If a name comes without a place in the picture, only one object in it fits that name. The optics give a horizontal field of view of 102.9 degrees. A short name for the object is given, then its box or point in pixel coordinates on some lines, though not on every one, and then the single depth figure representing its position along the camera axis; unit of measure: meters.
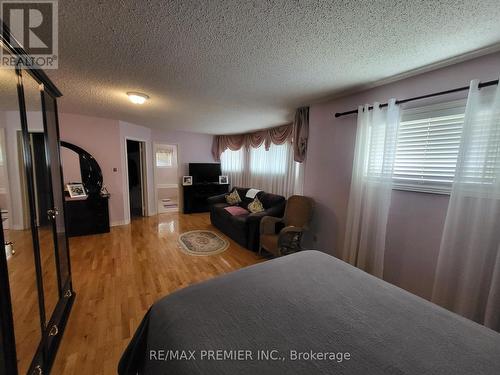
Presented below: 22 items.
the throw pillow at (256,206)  3.89
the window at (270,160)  4.28
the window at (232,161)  5.74
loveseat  3.24
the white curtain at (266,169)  4.02
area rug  3.22
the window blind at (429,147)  1.71
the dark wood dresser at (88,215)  3.64
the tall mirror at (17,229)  1.07
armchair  2.76
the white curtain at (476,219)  1.44
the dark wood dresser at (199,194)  5.55
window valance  3.08
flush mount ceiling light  2.49
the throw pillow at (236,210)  3.86
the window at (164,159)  6.55
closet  0.97
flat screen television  5.76
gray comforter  0.79
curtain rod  1.44
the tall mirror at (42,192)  1.34
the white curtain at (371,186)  2.01
